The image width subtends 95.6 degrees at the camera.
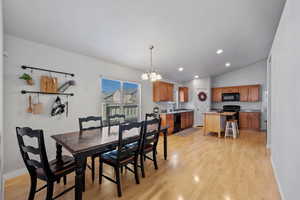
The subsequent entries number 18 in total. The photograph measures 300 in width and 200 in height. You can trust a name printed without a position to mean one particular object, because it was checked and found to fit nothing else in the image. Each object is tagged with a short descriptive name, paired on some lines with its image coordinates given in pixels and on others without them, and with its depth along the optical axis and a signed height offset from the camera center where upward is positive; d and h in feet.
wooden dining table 5.09 -1.88
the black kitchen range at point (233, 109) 21.38 -1.53
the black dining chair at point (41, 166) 4.76 -2.72
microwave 21.88 +0.48
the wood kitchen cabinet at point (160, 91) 17.98 +1.16
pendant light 10.18 +1.83
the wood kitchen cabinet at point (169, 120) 17.34 -2.72
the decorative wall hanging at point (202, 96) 23.93 +0.63
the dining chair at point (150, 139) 7.65 -2.34
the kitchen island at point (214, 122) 16.61 -2.83
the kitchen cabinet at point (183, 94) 24.32 +1.02
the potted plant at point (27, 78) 7.64 +1.26
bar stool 16.17 -3.50
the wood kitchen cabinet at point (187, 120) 20.77 -3.24
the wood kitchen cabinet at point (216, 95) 23.52 +0.80
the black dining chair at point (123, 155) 6.25 -2.83
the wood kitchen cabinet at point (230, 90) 22.06 +1.60
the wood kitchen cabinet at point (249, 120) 20.11 -3.08
